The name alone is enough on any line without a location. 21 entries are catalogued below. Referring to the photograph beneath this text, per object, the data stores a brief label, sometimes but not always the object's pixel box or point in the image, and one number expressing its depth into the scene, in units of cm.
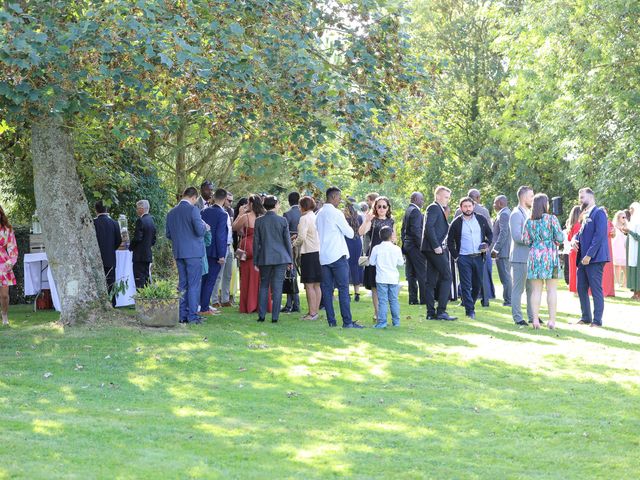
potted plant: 1443
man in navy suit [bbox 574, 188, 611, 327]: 1494
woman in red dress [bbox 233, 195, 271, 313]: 1673
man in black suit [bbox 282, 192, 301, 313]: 1727
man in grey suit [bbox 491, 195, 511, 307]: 1797
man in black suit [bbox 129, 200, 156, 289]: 1736
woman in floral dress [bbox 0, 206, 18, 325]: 1547
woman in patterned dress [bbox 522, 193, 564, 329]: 1444
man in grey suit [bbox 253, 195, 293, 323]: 1542
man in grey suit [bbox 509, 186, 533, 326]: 1515
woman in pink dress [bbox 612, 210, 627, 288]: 2264
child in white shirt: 1459
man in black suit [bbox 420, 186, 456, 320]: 1566
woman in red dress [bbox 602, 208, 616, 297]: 2138
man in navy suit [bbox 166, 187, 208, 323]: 1494
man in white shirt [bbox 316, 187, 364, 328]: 1484
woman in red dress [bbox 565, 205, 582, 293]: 2005
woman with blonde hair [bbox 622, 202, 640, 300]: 2095
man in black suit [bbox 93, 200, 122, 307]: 1716
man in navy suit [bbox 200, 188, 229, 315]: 1661
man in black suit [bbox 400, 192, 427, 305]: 1638
